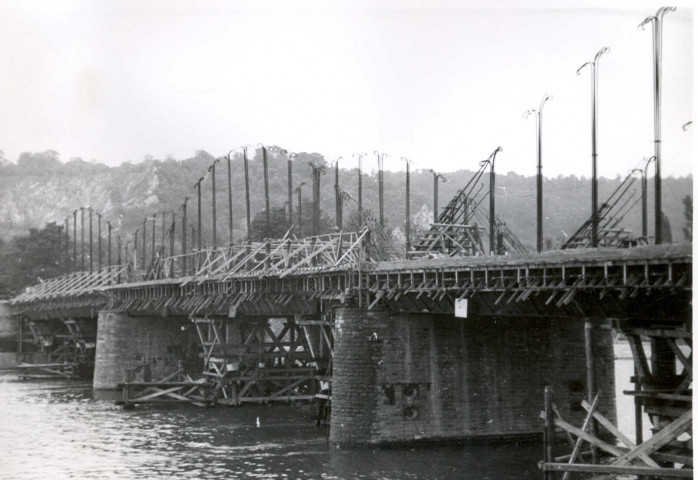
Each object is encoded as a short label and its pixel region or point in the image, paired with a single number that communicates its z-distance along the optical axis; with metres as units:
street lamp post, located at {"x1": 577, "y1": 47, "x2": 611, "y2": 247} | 29.56
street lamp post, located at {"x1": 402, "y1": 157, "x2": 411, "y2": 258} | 40.72
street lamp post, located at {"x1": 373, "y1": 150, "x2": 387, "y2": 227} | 49.08
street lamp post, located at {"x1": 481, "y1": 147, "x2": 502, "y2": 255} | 35.94
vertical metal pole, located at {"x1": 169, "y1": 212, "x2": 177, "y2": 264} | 71.30
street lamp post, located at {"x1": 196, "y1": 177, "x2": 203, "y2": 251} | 64.88
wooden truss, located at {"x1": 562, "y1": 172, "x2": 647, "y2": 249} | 29.76
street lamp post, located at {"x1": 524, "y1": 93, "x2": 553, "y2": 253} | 31.77
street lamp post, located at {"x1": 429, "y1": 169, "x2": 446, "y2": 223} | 47.05
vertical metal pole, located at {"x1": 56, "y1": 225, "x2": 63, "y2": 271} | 107.74
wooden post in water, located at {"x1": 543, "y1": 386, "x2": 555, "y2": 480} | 25.53
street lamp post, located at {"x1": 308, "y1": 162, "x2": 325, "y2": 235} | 53.03
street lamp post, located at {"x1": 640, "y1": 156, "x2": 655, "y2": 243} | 31.70
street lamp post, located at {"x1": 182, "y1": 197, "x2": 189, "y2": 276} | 67.75
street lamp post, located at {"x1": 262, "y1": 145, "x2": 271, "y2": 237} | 56.75
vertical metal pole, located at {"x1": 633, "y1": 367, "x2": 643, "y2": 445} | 25.05
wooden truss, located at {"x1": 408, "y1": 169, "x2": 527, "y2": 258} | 41.53
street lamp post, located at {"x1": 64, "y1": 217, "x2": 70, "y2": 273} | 108.22
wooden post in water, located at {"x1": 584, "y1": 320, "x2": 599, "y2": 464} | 26.20
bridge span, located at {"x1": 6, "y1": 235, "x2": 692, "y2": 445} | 26.95
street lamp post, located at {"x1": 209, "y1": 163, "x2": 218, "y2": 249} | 64.89
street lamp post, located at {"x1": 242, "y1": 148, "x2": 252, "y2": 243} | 57.42
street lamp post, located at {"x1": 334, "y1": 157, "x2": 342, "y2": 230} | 50.67
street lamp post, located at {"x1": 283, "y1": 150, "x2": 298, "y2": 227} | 53.95
